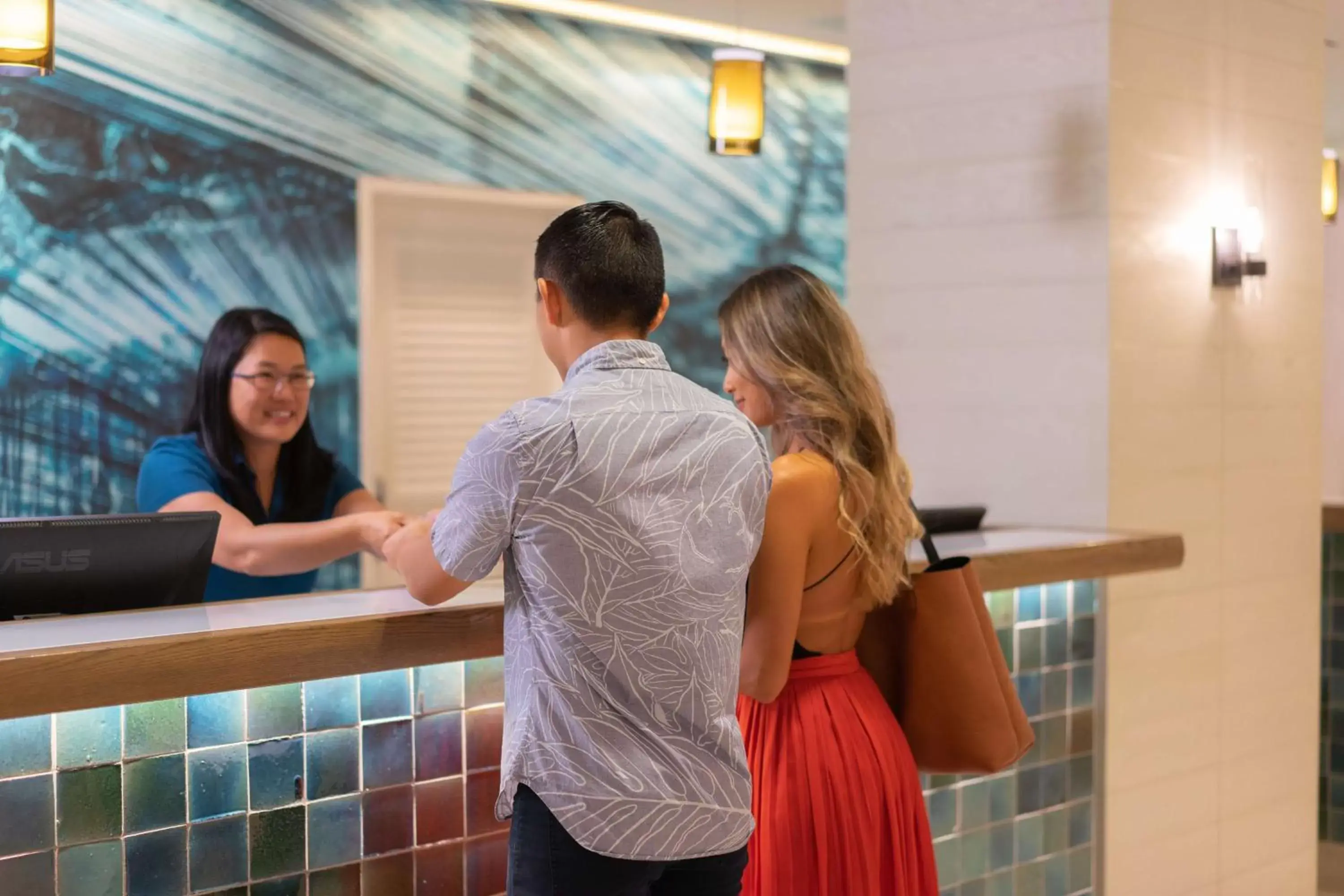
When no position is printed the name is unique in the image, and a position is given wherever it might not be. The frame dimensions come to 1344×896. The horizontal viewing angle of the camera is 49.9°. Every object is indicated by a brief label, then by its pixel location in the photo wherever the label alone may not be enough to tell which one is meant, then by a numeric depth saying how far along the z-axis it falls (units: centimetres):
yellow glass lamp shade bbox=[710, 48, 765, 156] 463
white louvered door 558
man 163
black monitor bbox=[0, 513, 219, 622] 206
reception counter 188
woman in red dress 209
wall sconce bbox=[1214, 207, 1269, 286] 387
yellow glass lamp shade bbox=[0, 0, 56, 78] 295
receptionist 288
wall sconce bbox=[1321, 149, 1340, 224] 632
